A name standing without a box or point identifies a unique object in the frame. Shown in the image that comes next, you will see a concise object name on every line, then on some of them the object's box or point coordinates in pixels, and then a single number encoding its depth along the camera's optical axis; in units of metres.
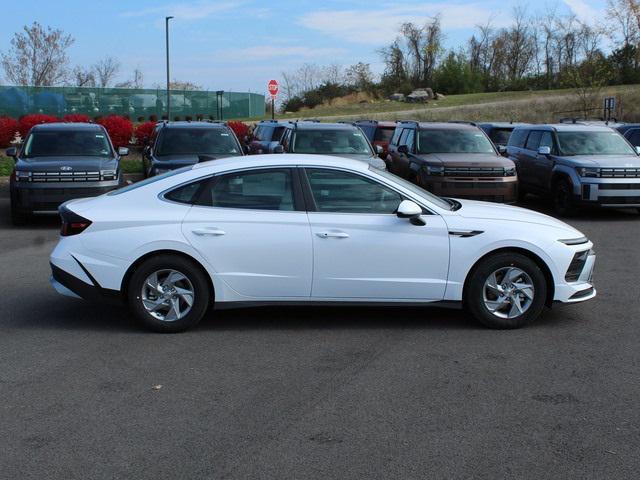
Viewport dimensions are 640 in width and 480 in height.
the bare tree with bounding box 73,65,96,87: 65.62
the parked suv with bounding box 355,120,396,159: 21.72
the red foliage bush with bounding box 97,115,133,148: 26.12
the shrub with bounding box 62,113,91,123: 26.91
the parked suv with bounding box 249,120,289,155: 18.09
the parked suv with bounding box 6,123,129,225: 13.35
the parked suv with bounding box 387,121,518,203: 15.04
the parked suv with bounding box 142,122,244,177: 14.84
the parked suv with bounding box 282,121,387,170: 15.68
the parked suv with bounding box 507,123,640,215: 14.95
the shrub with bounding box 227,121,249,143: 27.22
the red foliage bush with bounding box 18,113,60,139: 25.86
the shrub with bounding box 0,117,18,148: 25.30
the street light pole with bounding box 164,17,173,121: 39.19
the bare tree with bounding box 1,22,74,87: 55.94
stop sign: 32.22
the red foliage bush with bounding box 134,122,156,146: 25.83
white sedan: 6.97
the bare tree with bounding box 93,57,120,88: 68.50
